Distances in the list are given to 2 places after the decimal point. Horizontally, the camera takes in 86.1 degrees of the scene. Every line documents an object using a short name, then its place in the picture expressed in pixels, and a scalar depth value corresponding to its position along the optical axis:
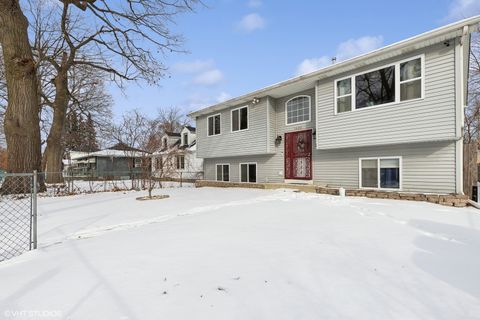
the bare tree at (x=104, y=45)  10.34
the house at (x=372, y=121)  6.98
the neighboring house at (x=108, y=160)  29.02
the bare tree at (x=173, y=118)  39.81
